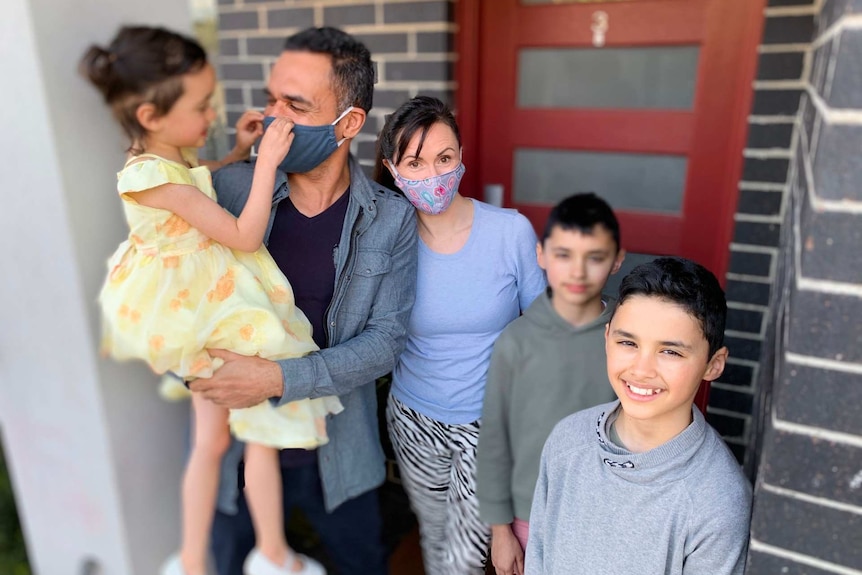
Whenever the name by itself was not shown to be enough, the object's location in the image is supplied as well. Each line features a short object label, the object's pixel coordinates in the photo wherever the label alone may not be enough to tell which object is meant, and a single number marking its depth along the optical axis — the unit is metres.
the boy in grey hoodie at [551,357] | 0.99
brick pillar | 0.72
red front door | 2.00
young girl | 0.79
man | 0.84
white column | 0.98
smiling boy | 0.88
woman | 0.91
